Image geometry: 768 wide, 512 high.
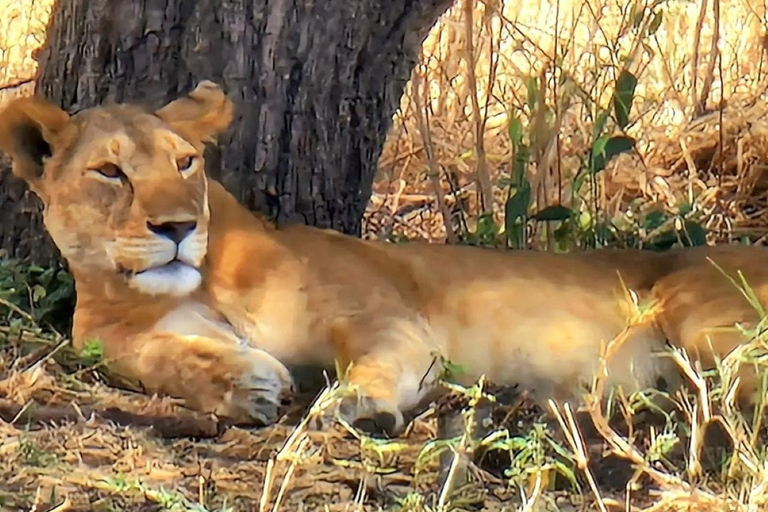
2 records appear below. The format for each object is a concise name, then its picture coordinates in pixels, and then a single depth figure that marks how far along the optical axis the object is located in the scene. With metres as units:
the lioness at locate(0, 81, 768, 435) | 4.64
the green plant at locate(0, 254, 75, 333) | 5.61
